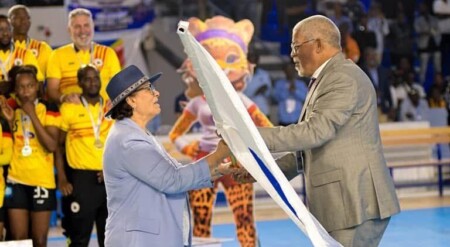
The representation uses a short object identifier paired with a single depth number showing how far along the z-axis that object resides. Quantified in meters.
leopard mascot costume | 10.09
